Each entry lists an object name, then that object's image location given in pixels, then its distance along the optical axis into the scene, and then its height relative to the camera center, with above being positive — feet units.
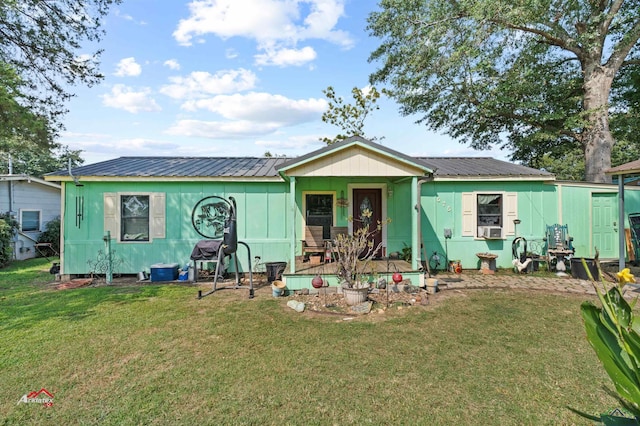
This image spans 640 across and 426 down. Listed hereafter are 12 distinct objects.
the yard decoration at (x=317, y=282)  20.17 -4.32
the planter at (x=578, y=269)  24.34 -4.40
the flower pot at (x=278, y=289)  20.43 -4.79
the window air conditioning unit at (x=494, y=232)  27.76 -1.55
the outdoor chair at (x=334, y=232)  25.48 -1.33
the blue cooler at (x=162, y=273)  25.14 -4.51
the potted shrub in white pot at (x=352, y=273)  18.26 -3.76
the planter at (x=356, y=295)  18.17 -4.70
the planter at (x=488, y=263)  26.91 -4.24
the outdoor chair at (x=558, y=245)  25.90 -2.66
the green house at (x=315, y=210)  26.17 +0.50
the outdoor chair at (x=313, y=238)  26.68 -1.94
